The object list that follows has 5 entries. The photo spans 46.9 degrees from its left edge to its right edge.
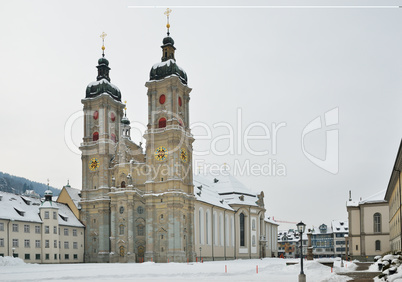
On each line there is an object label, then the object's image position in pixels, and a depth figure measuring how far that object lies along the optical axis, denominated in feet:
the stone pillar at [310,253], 161.67
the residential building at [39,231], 215.92
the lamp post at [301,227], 92.79
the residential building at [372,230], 242.37
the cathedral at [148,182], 238.48
